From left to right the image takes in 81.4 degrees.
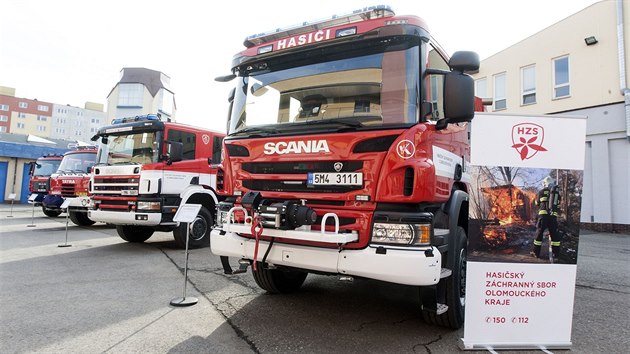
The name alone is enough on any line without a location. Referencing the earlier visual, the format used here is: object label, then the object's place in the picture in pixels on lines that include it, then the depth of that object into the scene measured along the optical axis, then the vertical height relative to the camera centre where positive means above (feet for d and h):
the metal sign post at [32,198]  42.26 -1.27
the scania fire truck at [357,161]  9.82 +1.18
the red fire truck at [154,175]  24.23 +1.24
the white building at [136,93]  149.28 +41.06
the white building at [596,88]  41.45 +15.01
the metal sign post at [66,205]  27.71 -1.19
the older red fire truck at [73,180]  38.86 +1.03
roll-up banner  10.82 -0.65
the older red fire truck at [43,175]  48.47 +1.84
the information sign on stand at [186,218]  14.29 -0.97
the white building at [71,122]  250.37 +46.32
